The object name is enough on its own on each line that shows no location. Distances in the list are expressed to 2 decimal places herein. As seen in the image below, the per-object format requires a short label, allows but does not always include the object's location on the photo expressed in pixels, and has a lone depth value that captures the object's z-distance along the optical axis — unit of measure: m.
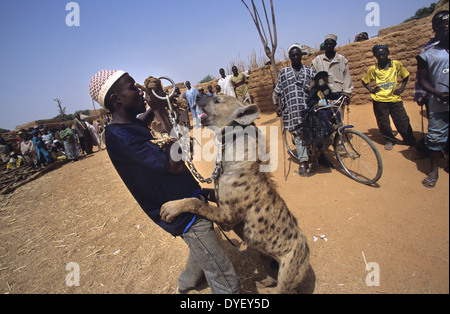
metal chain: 1.91
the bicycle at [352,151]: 4.06
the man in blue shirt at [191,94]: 13.67
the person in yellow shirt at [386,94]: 2.65
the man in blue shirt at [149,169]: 1.81
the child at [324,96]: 4.78
